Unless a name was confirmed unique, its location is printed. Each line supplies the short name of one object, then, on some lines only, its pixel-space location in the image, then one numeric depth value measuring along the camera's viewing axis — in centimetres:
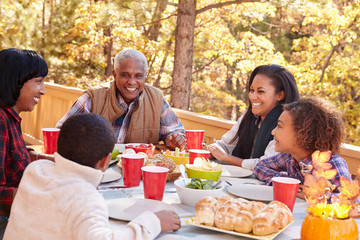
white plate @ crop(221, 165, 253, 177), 230
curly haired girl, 203
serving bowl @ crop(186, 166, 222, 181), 199
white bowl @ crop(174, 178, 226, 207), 170
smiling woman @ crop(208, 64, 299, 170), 283
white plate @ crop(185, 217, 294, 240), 137
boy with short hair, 121
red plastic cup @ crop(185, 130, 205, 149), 266
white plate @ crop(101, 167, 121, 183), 205
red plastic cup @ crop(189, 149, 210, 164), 226
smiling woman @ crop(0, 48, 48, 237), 190
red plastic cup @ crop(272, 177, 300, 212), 169
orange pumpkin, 129
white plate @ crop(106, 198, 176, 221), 154
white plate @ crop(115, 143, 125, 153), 275
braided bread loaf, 140
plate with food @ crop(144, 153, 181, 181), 211
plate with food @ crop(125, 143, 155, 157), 247
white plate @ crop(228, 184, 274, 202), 183
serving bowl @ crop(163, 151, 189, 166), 238
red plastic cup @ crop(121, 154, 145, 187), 196
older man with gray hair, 334
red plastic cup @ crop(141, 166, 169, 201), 171
